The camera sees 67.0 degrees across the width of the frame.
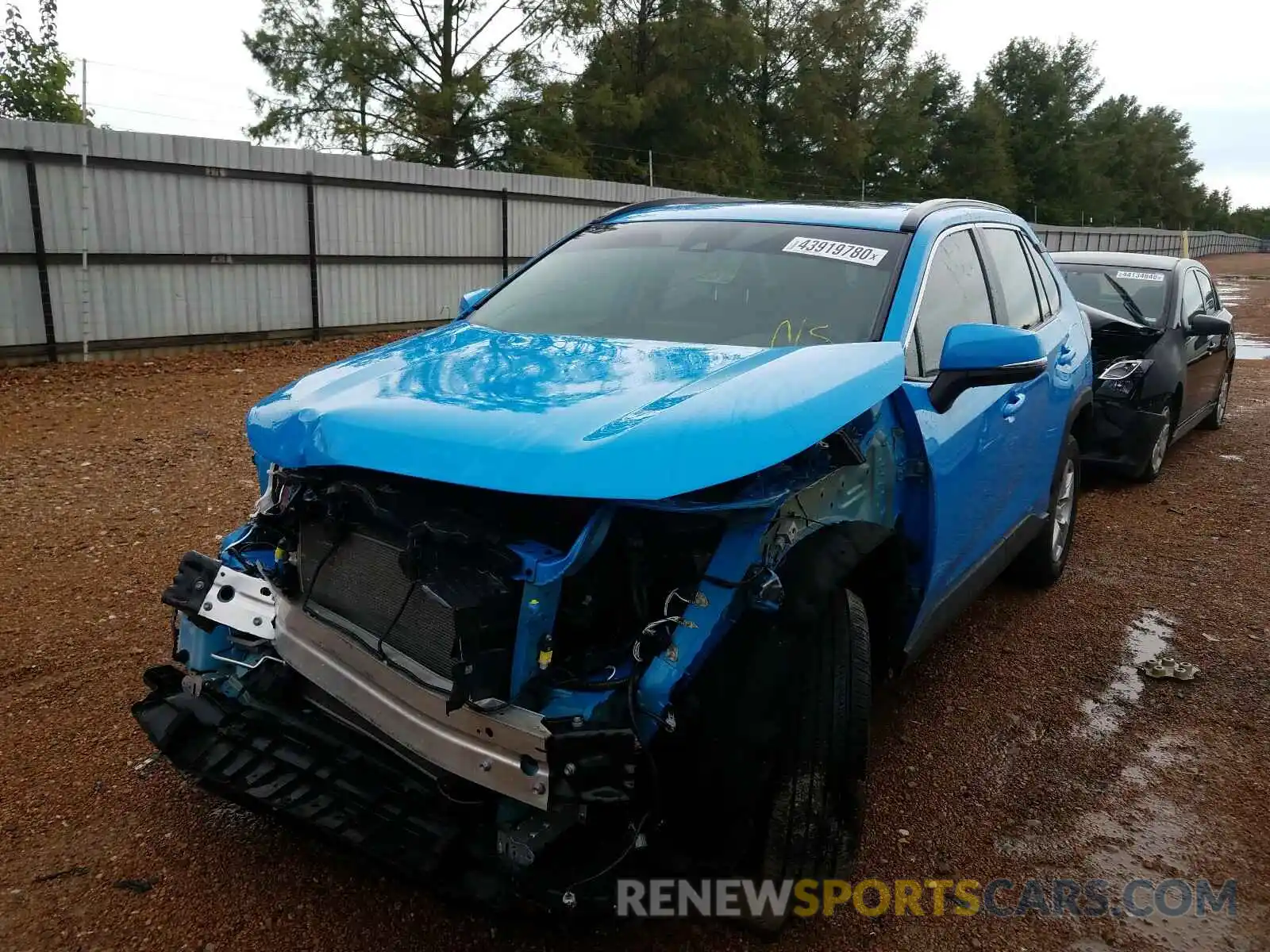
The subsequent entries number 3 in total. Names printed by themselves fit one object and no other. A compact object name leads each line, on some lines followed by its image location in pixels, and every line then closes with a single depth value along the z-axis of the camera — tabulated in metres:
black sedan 6.80
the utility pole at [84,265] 9.76
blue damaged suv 2.00
